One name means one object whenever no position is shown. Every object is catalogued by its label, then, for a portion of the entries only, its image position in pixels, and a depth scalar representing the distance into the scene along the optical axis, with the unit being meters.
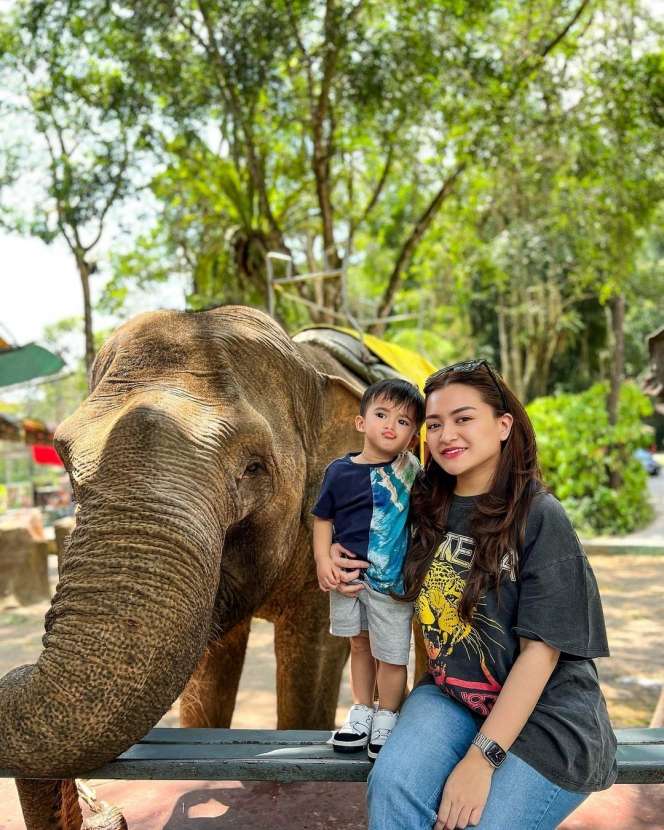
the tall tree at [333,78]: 9.41
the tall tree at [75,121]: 10.23
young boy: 2.28
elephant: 1.77
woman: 1.89
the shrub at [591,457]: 12.91
